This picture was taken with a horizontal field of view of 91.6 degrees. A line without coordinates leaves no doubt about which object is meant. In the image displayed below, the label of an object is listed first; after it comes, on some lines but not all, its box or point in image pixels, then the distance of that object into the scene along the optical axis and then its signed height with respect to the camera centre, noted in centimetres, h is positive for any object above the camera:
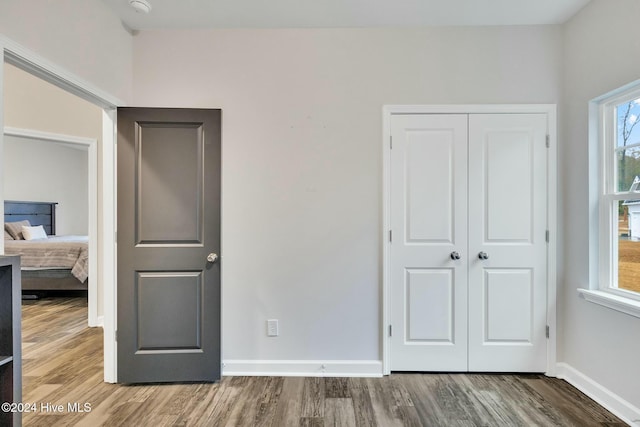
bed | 423 -70
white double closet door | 237 -23
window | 197 +13
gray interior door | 227 -24
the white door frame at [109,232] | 228 -14
